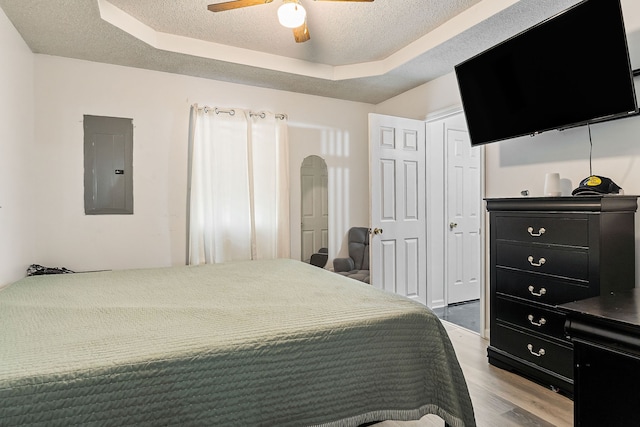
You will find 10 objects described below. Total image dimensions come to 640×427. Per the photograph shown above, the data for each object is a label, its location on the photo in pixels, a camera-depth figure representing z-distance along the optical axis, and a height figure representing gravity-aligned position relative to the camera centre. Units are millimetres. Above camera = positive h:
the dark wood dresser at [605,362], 1105 -497
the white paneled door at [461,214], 4309 -50
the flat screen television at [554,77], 1906 +831
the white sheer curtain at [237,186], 3566 +269
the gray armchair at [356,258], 4207 -562
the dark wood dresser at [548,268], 2016 -359
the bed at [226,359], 1010 -473
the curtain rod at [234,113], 3625 +1046
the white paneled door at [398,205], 3639 +59
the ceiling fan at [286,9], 2109 +1201
